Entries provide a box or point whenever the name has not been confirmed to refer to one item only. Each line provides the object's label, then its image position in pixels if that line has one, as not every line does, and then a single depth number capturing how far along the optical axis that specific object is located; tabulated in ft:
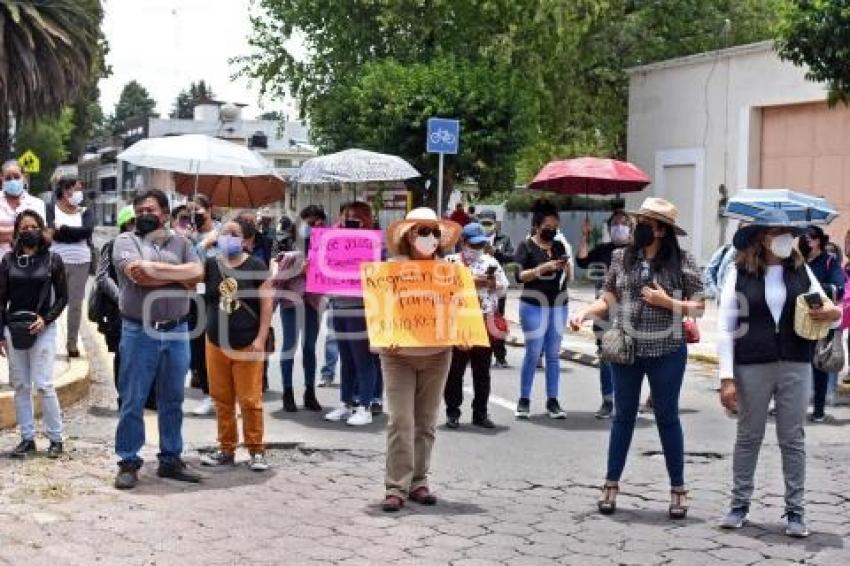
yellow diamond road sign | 93.61
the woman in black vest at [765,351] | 20.97
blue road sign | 56.65
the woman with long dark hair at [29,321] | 25.72
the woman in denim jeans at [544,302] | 33.17
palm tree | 120.78
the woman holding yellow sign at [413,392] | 22.52
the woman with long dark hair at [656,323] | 21.95
